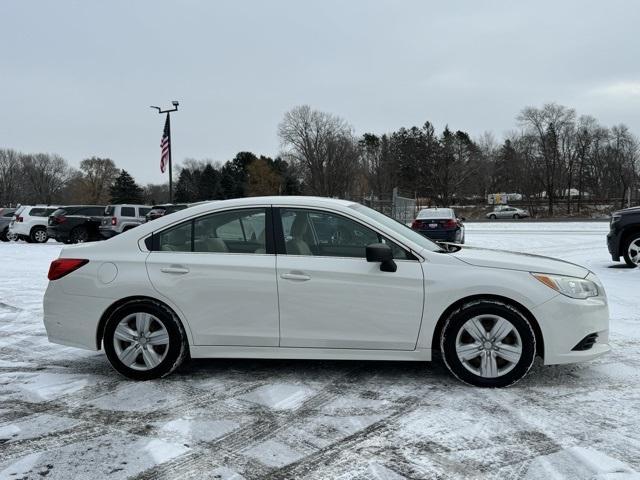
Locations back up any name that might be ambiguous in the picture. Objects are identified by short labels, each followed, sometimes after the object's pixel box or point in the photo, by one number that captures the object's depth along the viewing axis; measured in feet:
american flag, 85.51
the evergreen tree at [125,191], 328.49
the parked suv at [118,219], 72.64
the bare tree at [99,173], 379.76
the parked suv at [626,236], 34.99
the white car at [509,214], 207.92
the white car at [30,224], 76.07
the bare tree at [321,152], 267.80
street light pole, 86.89
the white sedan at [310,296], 13.69
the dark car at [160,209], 61.71
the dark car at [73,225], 69.92
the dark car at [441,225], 59.21
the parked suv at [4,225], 83.66
